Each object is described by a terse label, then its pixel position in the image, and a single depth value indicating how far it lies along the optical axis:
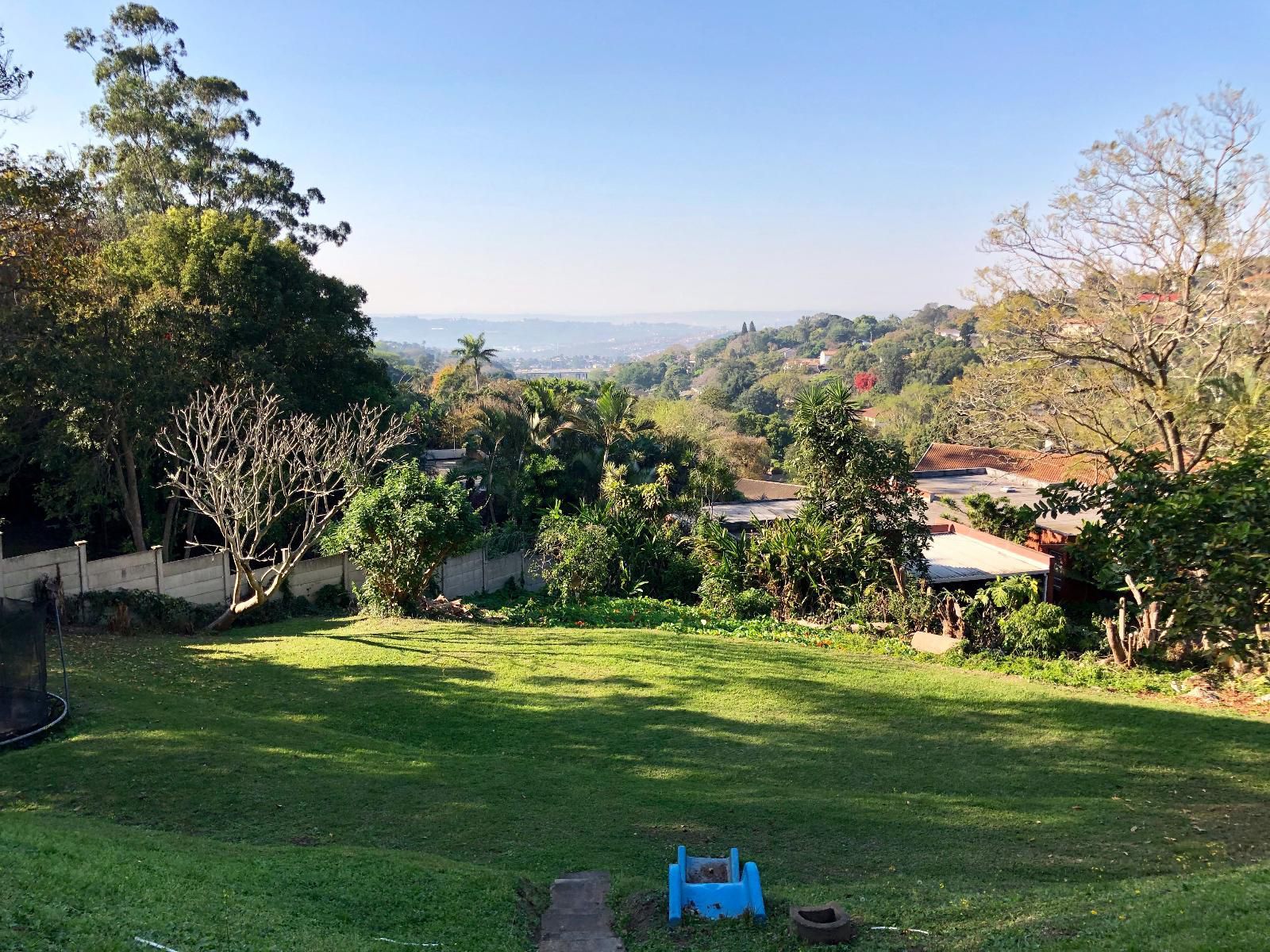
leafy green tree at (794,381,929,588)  16.59
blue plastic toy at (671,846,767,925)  6.21
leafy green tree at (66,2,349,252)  27.77
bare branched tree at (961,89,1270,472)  14.91
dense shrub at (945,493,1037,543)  20.94
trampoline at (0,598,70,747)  8.77
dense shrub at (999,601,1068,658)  13.94
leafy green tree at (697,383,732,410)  59.15
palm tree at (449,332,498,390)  59.50
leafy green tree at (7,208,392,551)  16.16
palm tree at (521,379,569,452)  27.09
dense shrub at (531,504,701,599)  17.77
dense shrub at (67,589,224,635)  14.12
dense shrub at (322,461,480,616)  15.10
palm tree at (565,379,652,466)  26.94
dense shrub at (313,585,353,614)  17.31
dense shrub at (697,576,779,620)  16.97
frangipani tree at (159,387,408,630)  14.81
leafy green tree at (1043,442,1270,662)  10.34
